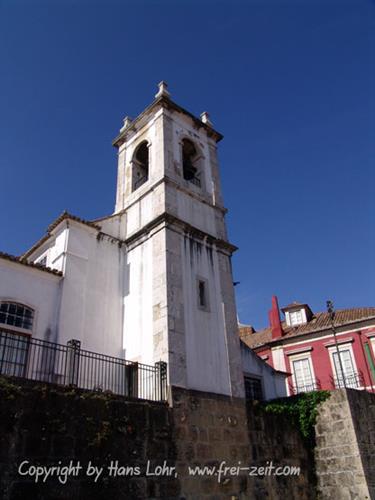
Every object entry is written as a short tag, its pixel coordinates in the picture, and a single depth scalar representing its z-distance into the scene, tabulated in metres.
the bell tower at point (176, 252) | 13.06
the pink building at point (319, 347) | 22.84
